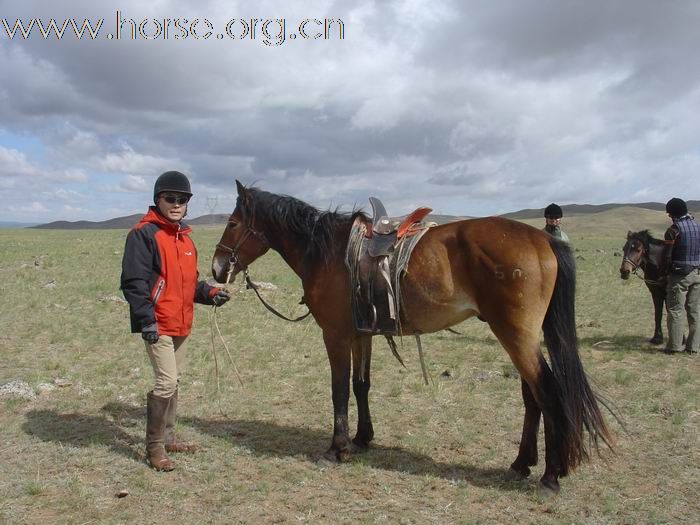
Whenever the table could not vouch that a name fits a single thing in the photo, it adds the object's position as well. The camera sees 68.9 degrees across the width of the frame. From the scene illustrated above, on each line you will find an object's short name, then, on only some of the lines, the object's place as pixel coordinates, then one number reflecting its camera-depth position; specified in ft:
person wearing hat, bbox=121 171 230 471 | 14.28
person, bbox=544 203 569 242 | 24.29
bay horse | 13.33
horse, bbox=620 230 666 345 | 29.60
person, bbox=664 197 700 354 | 26.96
